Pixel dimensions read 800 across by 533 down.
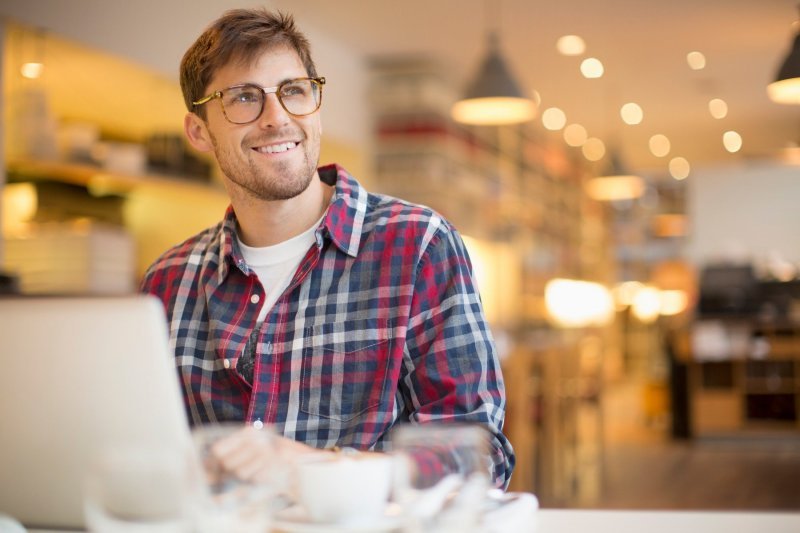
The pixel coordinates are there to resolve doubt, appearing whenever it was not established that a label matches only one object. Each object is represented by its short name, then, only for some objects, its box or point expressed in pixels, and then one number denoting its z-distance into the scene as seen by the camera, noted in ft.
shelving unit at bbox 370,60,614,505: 19.80
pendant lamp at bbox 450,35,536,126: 18.69
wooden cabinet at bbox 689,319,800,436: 28.07
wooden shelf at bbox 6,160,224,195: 16.47
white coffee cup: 2.96
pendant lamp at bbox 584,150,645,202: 31.14
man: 5.36
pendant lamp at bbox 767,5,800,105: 14.17
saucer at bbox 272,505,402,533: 2.97
